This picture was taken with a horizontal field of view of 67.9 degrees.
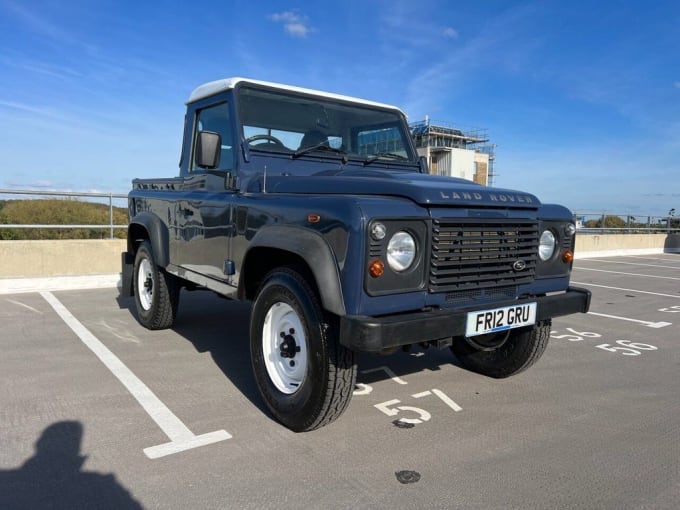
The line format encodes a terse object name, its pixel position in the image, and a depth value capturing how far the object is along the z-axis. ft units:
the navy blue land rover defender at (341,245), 8.26
